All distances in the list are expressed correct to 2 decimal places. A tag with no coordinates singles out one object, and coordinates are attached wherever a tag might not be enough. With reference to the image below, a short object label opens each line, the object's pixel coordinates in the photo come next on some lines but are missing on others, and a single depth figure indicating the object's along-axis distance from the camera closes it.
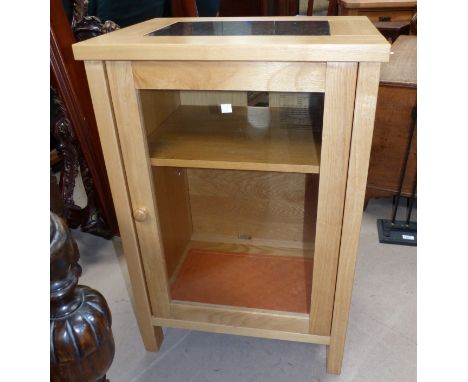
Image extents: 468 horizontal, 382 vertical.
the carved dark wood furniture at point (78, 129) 1.06
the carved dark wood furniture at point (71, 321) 0.37
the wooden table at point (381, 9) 2.18
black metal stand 1.37
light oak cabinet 0.63
